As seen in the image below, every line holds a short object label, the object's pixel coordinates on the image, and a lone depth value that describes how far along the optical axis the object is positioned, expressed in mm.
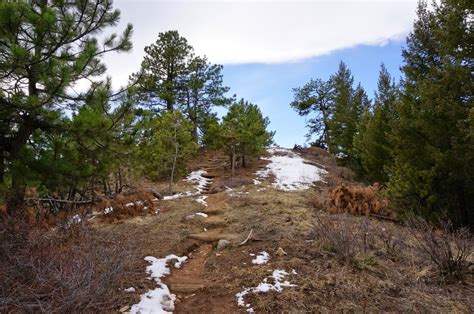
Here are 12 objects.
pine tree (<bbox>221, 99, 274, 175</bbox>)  17906
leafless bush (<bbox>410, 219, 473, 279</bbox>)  4629
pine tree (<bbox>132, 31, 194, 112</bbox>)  20484
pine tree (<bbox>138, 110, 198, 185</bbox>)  13204
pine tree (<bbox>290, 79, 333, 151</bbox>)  30625
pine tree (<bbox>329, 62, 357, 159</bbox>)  23875
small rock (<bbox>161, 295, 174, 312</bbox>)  3959
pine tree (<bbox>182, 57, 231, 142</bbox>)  21344
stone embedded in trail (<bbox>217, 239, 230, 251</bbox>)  6236
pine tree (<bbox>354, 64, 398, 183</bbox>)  15414
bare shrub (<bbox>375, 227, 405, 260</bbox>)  5509
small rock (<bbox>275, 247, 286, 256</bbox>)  5531
